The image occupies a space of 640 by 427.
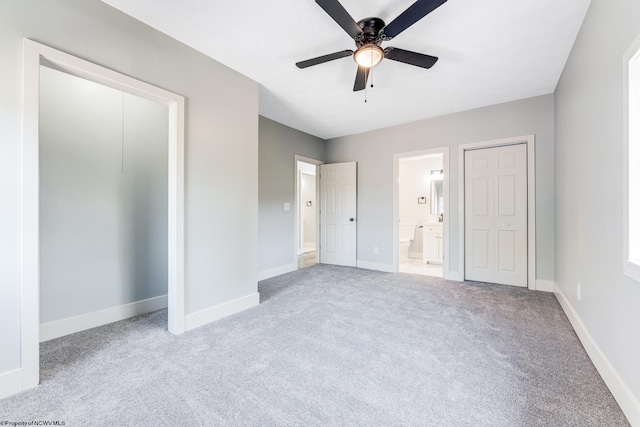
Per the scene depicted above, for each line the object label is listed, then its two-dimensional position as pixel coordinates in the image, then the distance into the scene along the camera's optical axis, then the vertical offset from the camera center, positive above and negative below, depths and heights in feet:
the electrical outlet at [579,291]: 7.34 -2.24
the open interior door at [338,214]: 16.83 -0.14
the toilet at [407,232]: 19.70 -1.58
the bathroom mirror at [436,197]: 19.31 +1.10
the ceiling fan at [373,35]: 5.34 +4.17
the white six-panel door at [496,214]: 12.08 -0.11
